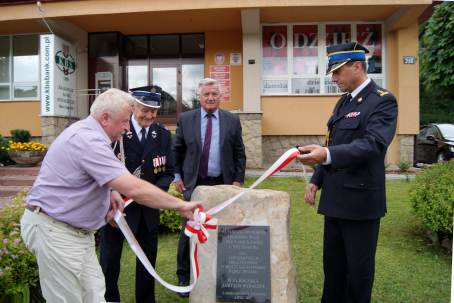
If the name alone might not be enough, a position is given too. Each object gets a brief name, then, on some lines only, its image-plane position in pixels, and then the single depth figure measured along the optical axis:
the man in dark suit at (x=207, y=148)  4.12
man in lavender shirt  2.33
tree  5.83
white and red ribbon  2.80
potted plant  9.46
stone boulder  3.31
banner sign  10.70
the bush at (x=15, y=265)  2.96
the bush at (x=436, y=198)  4.70
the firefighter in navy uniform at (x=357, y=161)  2.82
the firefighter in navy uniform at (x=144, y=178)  3.50
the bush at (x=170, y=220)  5.69
